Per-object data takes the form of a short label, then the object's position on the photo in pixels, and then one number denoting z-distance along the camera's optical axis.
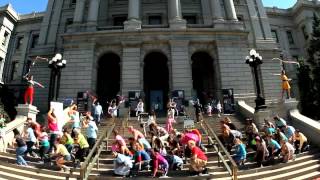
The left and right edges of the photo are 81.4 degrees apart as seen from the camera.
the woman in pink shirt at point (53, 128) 8.10
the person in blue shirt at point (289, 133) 8.70
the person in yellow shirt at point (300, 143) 8.68
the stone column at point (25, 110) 10.99
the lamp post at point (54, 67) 12.19
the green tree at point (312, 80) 17.54
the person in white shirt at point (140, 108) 13.49
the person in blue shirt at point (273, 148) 7.90
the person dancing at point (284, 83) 12.19
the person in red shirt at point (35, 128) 8.35
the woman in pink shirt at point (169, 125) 10.02
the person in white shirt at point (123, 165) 6.65
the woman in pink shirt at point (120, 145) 6.96
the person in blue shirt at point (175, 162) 6.95
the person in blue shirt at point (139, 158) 6.83
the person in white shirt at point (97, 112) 12.34
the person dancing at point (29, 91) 10.98
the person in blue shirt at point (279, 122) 9.39
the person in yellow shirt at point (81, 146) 7.43
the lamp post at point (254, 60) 12.30
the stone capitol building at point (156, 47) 17.24
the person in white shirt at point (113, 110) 12.76
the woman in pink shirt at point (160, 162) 6.59
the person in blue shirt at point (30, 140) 7.84
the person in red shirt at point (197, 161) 6.58
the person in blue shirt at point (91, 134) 8.17
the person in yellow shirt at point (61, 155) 7.12
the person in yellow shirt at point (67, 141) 7.54
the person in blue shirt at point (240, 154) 7.46
